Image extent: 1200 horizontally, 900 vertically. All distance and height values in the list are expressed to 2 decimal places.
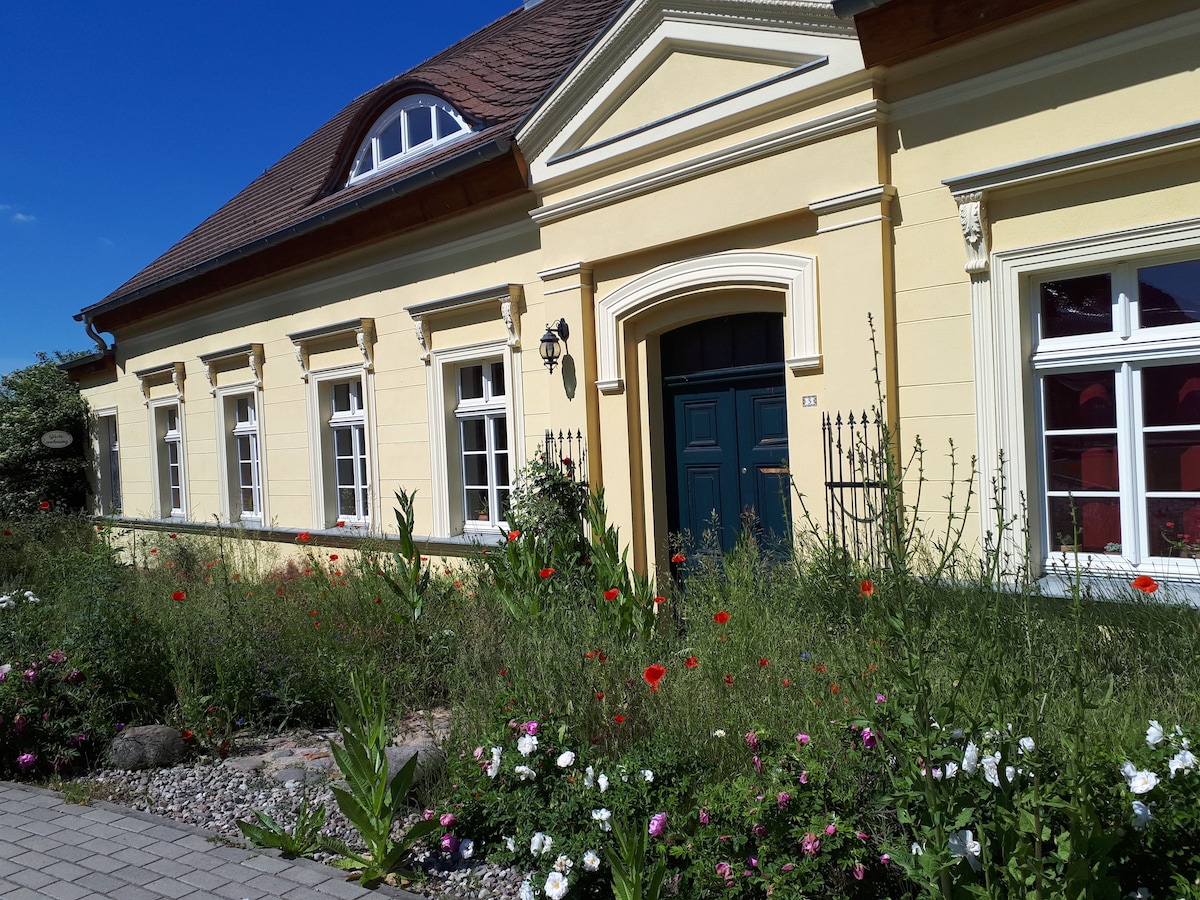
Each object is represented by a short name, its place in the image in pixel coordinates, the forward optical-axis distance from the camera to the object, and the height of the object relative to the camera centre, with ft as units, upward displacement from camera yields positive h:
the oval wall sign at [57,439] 50.87 +0.97
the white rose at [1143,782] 7.66 -3.20
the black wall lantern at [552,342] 24.66 +2.52
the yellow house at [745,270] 16.15 +3.75
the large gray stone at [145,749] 15.94 -5.27
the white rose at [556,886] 9.57 -4.83
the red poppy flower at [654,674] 11.84 -3.23
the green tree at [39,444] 49.75 +0.76
